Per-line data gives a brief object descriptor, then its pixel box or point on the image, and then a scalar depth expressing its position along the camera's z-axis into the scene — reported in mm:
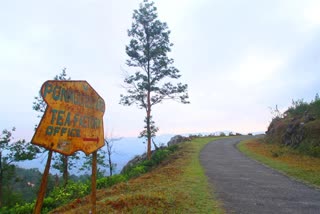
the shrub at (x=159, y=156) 16812
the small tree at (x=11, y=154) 25844
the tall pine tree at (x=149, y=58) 21219
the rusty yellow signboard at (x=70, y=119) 3680
